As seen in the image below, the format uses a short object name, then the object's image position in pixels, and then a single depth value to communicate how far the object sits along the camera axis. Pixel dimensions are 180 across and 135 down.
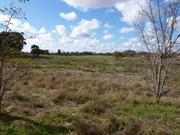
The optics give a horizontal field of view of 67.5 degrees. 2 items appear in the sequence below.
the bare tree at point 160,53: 6.29
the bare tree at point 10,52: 4.00
